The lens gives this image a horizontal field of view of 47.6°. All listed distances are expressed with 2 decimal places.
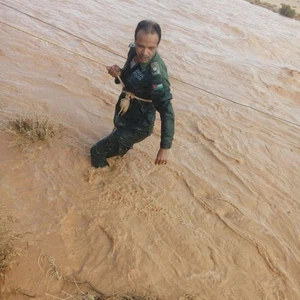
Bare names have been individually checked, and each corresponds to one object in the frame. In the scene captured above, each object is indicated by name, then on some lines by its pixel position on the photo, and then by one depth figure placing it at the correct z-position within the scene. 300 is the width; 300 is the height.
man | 2.56
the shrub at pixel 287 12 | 14.69
